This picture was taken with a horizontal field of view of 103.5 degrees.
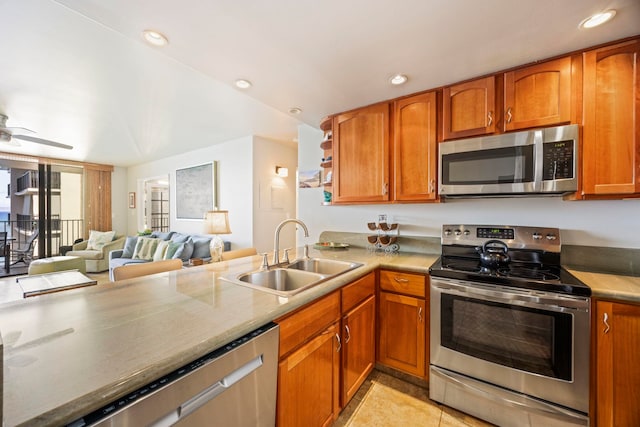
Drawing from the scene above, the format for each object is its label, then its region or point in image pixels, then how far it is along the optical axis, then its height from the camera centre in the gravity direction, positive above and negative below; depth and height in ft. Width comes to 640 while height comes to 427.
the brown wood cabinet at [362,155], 7.23 +1.70
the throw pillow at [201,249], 13.26 -1.98
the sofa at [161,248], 12.95 -2.04
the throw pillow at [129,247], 15.76 -2.25
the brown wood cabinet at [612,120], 4.68 +1.75
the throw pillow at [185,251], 12.56 -2.00
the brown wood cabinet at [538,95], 5.15 +2.50
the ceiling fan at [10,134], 9.59 +3.01
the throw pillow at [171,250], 12.95 -2.00
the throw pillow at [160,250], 13.61 -2.14
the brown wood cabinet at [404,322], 5.69 -2.58
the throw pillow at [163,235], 15.90 -1.51
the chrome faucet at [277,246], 5.31 -0.73
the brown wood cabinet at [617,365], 4.04 -2.48
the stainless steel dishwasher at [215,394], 1.95 -1.70
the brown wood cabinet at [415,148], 6.56 +1.71
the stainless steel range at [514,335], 4.28 -2.32
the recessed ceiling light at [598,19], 4.07 +3.22
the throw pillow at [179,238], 14.27 -1.54
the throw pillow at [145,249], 14.69 -2.21
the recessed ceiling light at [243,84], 6.20 +3.20
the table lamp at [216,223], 10.64 -0.49
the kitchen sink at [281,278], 4.87 -1.37
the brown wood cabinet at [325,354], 3.55 -2.45
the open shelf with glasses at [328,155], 8.36 +1.90
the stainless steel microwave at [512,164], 5.11 +1.08
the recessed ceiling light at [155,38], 4.55 +3.22
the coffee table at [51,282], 7.25 -2.30
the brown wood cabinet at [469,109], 5.82 +2.49
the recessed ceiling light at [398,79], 5.98 +3.21
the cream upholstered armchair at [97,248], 16.94 -2.60
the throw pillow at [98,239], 17.82 -2.00
